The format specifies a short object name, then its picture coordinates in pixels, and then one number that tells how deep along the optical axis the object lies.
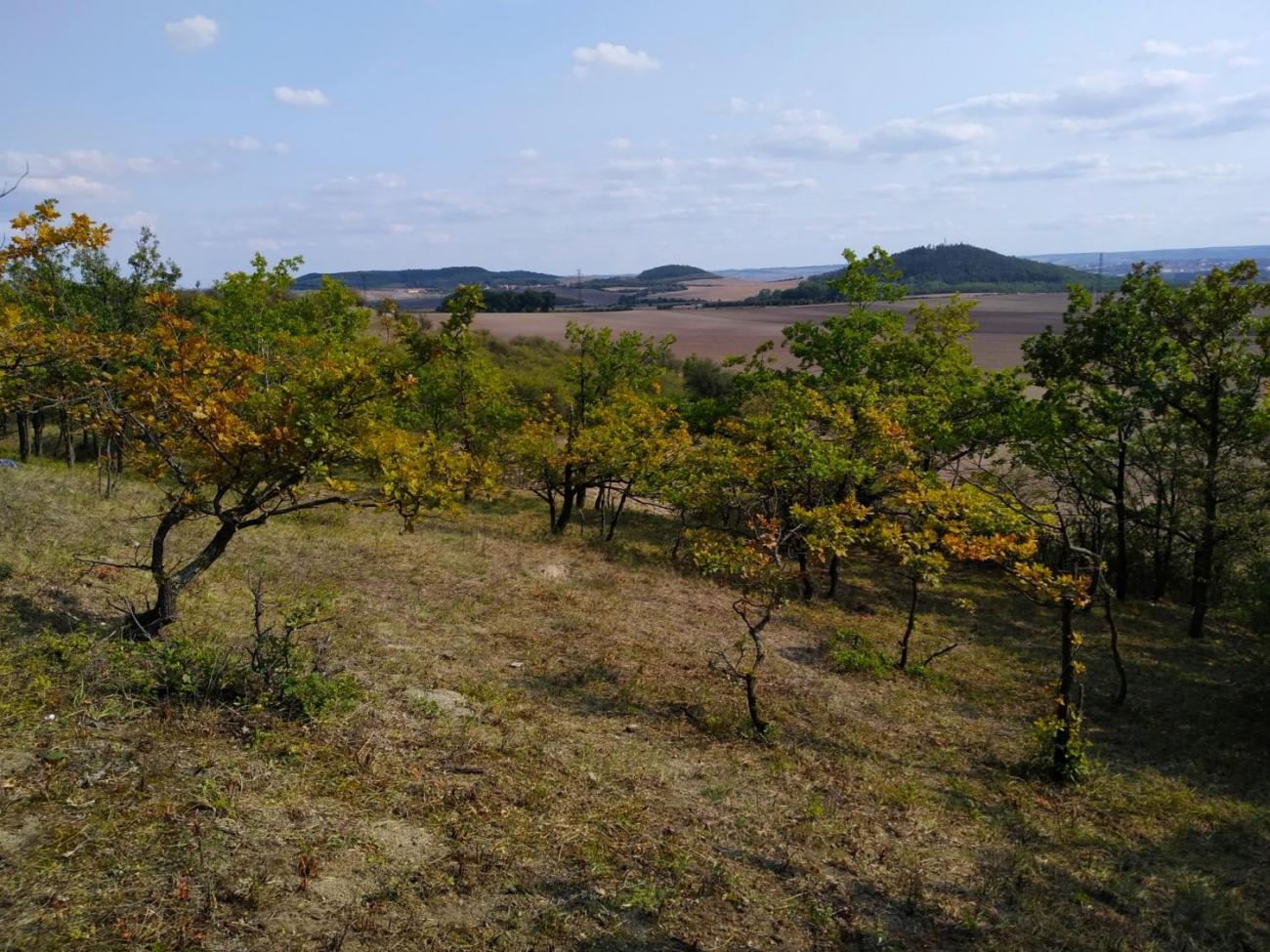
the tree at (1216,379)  17.30
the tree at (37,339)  8.41
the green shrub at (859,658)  13.85
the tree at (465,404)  26.03
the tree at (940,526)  10.65
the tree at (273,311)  25.88
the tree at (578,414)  21.88
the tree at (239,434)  8.58
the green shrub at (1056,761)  9.81
